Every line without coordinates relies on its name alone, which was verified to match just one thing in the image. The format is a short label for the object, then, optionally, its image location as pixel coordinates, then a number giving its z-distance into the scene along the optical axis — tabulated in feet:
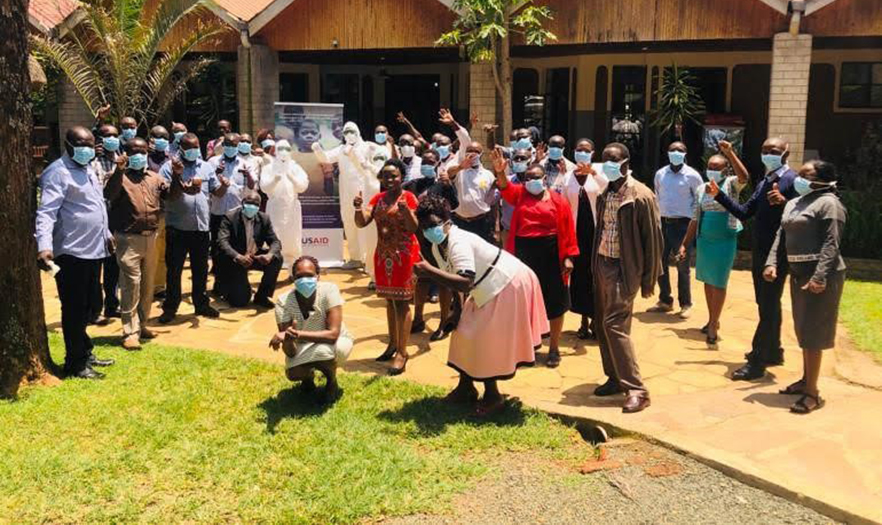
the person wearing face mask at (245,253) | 29.58
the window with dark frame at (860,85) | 52.70
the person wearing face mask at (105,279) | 26.81
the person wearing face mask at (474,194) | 27.14
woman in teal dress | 24.12
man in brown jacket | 18.99
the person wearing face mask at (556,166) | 27.20
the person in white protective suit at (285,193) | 33.04
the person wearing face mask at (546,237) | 22.31
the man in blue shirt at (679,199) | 28.04
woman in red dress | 22.15
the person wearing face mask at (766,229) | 21.40
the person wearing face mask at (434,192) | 25.48
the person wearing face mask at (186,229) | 27.30
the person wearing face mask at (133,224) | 23.86
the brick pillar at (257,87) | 49.39
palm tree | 42.11
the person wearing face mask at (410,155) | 32.68
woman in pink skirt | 17.90
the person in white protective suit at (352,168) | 34.09
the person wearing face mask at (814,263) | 18.56
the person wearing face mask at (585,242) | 24.21
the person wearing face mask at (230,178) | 29.73
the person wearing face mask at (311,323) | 18.84
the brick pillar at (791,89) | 37.65
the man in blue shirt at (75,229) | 20.52
